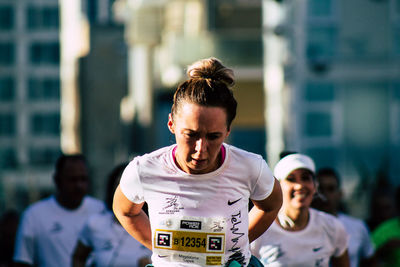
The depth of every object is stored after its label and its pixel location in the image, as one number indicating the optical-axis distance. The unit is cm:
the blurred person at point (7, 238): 2412
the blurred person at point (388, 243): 1702
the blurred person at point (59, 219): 1579
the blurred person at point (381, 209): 2062
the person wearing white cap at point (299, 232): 1214
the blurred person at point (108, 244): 1465
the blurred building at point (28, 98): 17162
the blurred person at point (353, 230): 1616
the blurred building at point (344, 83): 4366
